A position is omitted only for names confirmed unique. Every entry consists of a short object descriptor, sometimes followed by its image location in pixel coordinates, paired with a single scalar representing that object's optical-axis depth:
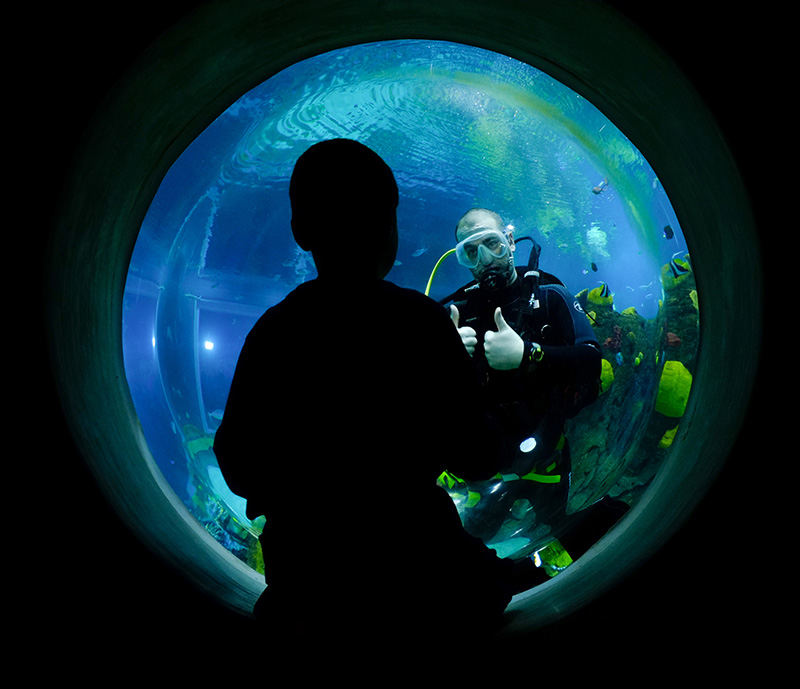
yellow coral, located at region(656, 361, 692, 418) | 3.28
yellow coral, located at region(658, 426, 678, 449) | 3.23
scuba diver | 2.51
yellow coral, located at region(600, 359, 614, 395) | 3.61
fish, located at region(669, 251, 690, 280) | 3.38
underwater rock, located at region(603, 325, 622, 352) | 3.71
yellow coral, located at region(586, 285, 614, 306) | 3.97
